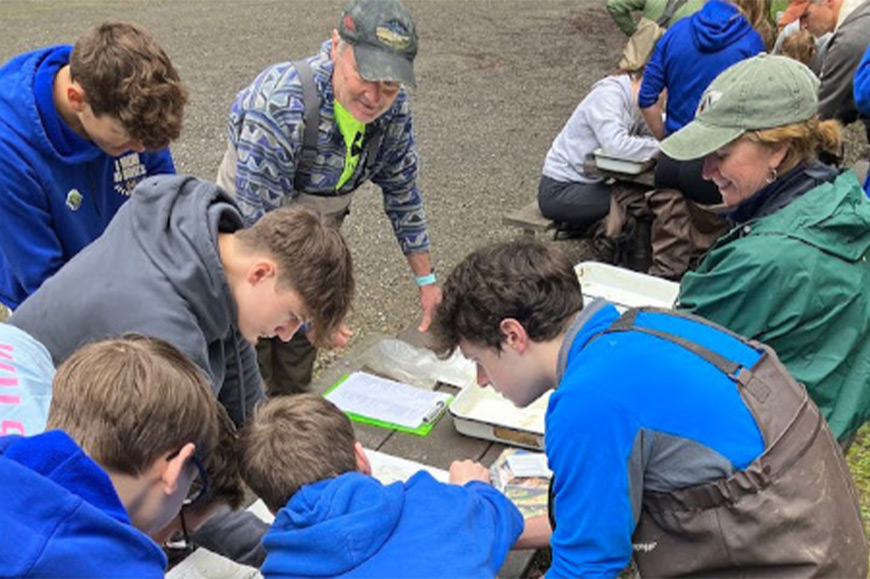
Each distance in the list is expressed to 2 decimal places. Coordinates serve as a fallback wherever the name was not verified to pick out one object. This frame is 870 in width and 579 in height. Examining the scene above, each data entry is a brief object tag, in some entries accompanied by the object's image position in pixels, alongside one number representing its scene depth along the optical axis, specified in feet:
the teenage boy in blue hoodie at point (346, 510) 5.17
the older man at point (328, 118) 8.45
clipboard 8.39
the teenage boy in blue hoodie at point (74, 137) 6.92
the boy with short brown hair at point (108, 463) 3.38
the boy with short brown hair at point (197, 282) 5.92
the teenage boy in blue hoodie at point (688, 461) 5.12
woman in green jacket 6.98
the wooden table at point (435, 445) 8.01
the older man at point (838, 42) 14.99
